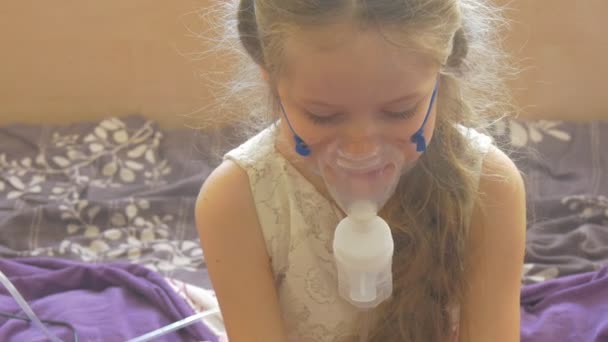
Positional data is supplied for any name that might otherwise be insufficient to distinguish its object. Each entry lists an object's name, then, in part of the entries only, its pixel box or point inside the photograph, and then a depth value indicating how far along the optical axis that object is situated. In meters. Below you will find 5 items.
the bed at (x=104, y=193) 1.67
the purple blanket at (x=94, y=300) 1.50
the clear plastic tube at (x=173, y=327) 1.48
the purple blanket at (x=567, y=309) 1.45
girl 1.11
